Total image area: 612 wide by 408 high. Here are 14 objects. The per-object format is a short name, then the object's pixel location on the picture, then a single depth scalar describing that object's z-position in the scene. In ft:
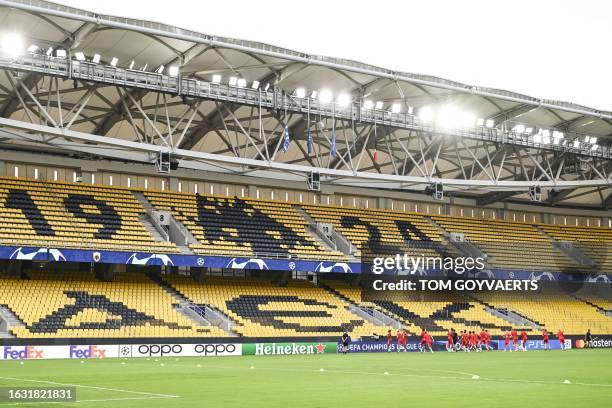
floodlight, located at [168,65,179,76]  177.35
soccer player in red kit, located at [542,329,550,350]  198.26
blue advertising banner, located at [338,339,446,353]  182.60
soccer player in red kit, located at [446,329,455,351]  185.16
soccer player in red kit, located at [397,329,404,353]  182.20
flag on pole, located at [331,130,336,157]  187.93
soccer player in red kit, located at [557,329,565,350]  199.91
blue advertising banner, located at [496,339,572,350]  200.75
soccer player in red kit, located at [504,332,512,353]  194.08
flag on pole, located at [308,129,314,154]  188.28
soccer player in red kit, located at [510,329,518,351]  192.13
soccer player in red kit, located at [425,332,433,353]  182.91
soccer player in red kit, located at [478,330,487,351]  191.21
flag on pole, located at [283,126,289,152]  186.02
